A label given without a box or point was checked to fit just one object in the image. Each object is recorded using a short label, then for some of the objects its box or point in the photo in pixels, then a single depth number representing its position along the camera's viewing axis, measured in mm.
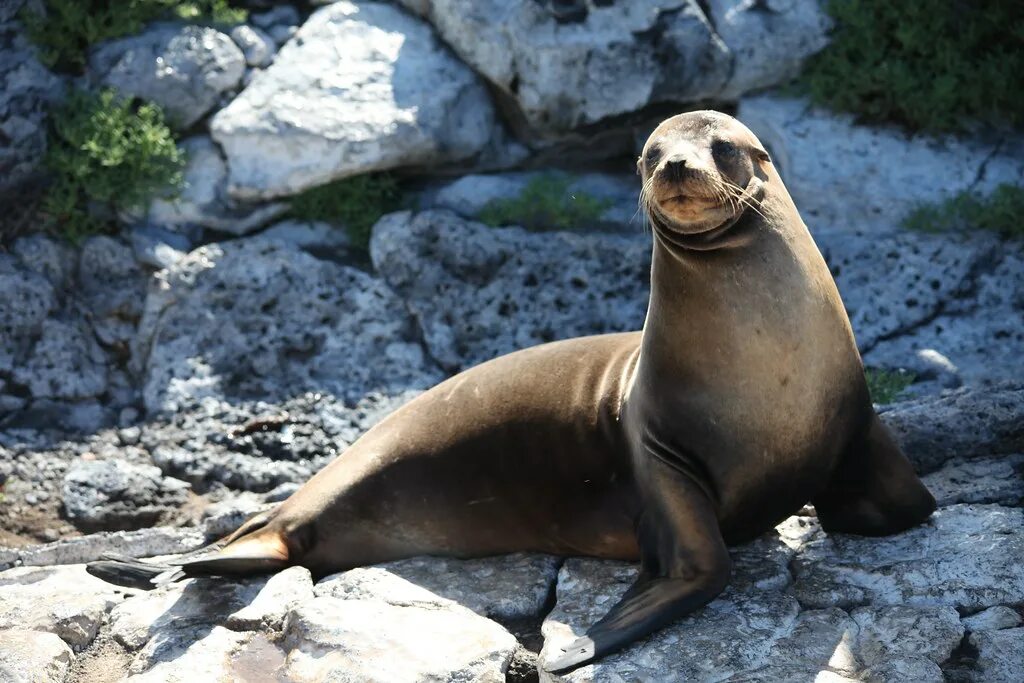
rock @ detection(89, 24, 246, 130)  16109
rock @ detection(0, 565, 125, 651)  9562
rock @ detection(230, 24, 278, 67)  16547
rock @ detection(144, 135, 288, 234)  15844
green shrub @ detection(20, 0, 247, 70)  16125
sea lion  8578
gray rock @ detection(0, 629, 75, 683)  8883
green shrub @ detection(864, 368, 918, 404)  13398
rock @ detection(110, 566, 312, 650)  9479
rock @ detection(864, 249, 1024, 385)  14109
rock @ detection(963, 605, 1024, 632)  8023
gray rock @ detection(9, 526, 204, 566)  11273
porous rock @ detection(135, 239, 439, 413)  14766
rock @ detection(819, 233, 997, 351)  14609
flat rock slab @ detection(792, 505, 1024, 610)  8359
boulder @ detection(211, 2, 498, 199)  15758
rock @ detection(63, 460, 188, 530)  13016
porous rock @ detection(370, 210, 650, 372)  15031
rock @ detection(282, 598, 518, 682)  8336
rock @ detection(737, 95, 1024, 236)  15672
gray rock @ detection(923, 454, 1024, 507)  9672
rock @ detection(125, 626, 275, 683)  8703
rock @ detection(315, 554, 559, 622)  9297
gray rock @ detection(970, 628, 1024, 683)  7574
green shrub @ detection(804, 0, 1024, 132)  16125
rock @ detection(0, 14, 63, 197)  15570
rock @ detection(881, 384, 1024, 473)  10422
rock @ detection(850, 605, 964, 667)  7785
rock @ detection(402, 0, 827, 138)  16187
